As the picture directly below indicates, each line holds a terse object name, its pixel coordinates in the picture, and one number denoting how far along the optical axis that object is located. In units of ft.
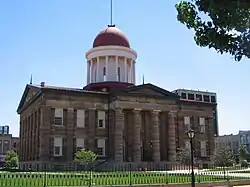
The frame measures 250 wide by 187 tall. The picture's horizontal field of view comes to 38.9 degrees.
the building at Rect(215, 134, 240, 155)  440.45
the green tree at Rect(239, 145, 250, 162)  271.57
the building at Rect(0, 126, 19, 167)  419.74
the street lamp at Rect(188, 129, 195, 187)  79.91
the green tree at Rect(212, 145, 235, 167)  128.88
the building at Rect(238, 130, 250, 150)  428.81
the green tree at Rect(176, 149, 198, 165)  146.10
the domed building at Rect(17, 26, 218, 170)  153.28
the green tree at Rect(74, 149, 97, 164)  117.70
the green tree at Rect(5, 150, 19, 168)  223.30
